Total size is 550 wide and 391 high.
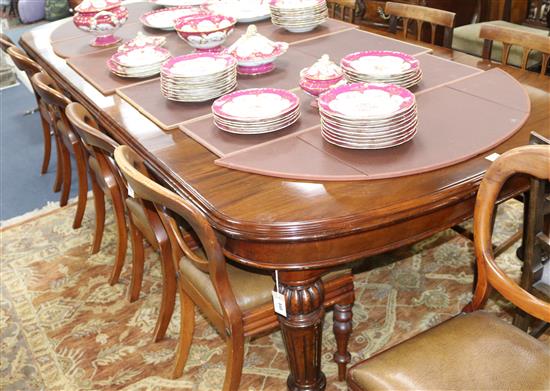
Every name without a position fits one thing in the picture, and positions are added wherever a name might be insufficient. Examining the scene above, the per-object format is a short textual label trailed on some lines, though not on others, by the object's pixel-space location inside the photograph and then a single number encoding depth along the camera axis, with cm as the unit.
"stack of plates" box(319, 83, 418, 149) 149
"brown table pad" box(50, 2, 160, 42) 280
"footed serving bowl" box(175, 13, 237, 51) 226
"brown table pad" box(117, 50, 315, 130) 184
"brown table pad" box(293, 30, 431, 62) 224
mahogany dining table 129
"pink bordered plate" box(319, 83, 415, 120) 152
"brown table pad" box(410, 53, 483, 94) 189
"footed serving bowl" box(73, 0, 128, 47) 252
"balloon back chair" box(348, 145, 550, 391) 117
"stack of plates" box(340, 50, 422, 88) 181
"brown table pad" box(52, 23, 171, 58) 256
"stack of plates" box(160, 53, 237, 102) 189
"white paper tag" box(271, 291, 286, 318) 147
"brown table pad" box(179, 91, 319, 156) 162
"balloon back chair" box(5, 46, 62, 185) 243
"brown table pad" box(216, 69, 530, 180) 143
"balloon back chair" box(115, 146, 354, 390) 135
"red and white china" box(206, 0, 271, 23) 273
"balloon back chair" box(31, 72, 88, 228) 207
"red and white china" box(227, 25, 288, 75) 208
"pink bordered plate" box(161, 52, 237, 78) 191
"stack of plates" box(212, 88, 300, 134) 165
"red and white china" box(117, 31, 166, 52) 231
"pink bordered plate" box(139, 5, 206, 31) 271
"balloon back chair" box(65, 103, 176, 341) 172
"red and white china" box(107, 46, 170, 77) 217
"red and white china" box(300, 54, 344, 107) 179
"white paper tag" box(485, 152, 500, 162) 143
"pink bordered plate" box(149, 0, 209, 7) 293
